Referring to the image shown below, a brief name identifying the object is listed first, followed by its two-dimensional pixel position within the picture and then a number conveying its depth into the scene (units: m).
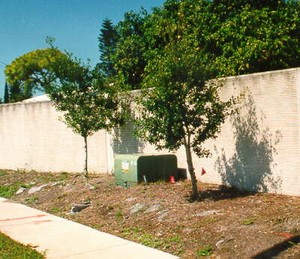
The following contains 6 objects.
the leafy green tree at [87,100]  14.30
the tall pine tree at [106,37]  58.34
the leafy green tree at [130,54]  20.33
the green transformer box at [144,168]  12.41
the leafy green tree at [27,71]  55.62
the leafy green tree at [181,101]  9.88
